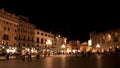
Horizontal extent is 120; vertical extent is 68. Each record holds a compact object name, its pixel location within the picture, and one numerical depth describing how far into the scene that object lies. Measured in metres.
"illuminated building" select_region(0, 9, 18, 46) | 21.96
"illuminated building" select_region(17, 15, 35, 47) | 26.09
